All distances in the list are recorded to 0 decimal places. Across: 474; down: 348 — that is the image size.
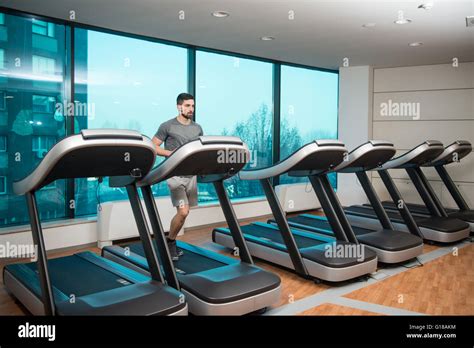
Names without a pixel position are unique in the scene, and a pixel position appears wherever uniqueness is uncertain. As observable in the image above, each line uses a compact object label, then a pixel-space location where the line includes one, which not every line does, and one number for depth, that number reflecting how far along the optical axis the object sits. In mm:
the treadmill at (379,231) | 4023
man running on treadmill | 3924
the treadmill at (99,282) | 2301
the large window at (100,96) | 4609
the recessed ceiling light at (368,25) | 4824
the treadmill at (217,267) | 2689
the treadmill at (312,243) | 3490
